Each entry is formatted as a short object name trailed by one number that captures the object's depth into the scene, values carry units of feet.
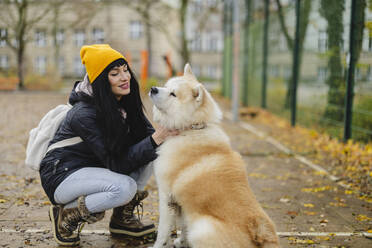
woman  10.29
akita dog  8.70
